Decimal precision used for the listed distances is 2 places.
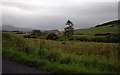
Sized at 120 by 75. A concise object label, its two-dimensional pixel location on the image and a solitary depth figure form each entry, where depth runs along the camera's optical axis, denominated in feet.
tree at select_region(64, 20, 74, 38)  170.79
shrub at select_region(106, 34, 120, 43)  108.58
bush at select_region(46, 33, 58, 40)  141.44
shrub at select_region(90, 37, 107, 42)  119.30
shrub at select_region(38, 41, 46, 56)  23.58
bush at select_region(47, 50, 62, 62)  20.61
